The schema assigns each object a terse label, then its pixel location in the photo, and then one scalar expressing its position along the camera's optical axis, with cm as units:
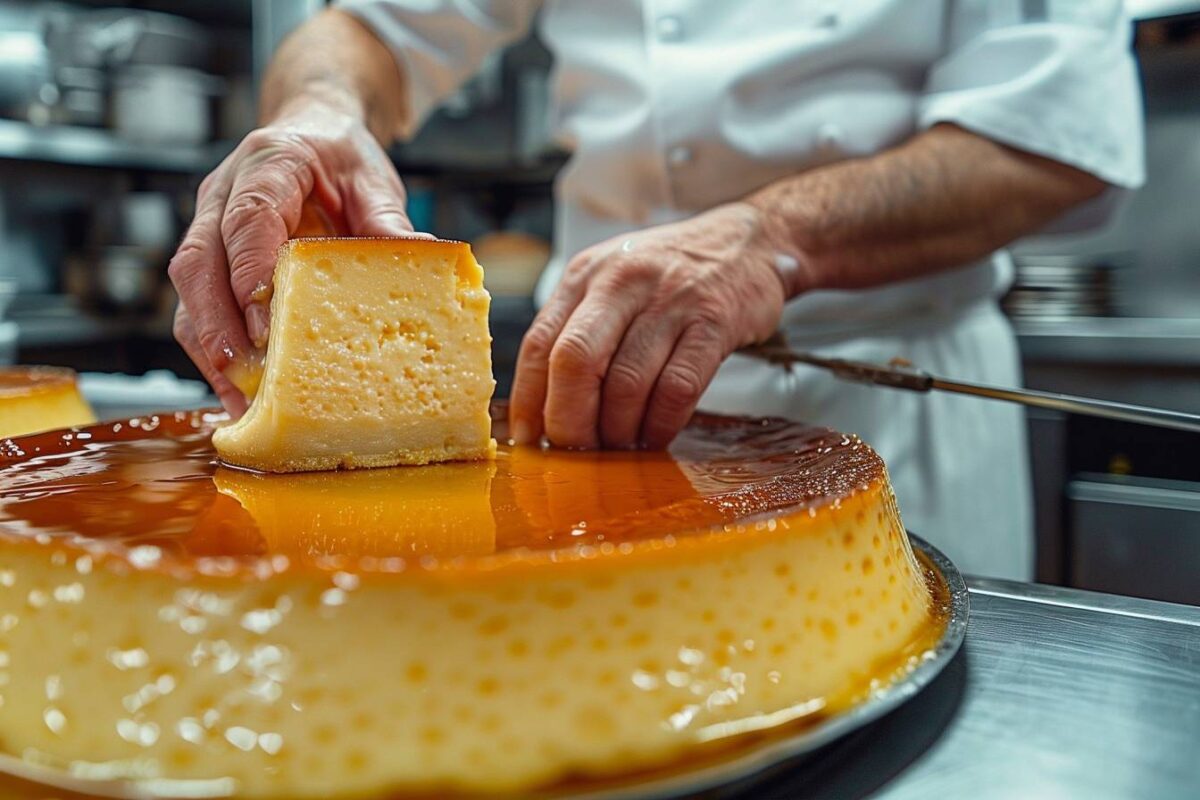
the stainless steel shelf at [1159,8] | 278
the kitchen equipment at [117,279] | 384
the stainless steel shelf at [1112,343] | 252
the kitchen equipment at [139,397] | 185
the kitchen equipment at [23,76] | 368
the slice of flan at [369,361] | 88
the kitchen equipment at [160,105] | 375
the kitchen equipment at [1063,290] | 302
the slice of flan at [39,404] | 128
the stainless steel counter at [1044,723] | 61
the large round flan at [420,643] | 56
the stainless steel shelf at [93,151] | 363
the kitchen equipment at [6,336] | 314
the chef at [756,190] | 106
